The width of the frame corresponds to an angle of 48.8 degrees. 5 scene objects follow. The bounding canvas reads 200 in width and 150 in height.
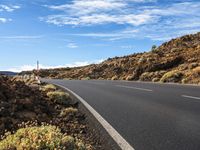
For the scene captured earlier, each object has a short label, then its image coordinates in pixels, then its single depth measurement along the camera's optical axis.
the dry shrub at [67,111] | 5.98
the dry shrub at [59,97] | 7.47
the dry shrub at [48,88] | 10.12
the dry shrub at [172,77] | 17.56
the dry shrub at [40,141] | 3.00
